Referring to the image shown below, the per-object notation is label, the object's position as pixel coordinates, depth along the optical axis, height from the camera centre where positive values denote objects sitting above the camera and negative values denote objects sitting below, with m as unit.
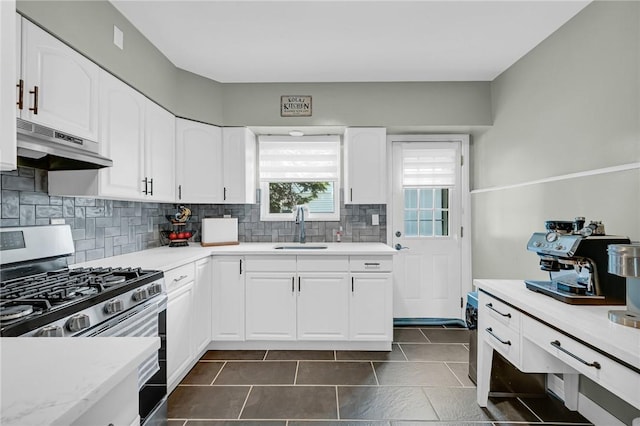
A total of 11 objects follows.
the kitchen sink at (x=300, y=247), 3.38 -0.31
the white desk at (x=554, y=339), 1.12 -0.51
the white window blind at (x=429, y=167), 3.69 +0.55
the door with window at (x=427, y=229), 3.70 -0.13
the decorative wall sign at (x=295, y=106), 3.36 +1.11
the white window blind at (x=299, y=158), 3.68 +0.64
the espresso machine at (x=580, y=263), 1.58 -0.22
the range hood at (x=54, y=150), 1.39 +0.31
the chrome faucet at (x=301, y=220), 3.55 -0.04
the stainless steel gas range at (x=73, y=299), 1.24 -0.34
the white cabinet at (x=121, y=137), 2.09 +0.53
